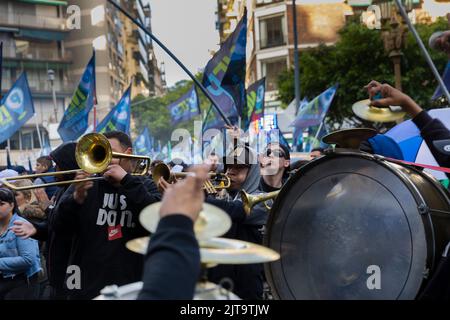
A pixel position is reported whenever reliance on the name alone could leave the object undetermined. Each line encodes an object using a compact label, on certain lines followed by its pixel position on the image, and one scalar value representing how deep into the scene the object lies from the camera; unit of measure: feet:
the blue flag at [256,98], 49.37
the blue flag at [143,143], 86.82
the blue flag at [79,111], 48.55
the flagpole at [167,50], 41.03
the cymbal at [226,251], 5.98
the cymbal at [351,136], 10.25
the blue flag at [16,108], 46.07
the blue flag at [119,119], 56.34
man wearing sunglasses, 17.31
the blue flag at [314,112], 54.39
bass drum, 8.98
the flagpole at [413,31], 24.19
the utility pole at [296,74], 72.95
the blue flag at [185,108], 66.08
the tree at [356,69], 93.20
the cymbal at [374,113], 10.68
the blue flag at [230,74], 34.91
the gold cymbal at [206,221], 6.15
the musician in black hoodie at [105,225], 14.14
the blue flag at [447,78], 19.48
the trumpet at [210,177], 15.60
